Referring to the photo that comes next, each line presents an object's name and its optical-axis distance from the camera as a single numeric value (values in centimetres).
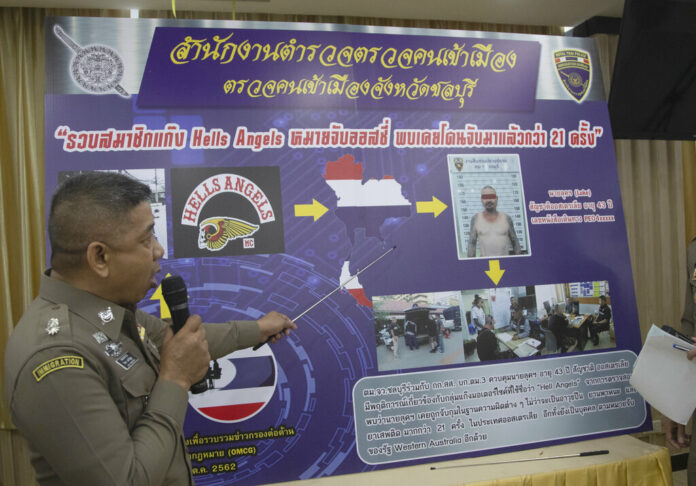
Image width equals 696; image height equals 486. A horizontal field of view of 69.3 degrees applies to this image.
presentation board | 202
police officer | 98
